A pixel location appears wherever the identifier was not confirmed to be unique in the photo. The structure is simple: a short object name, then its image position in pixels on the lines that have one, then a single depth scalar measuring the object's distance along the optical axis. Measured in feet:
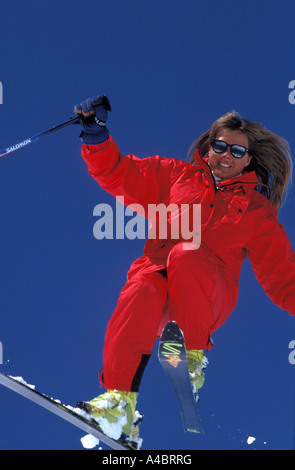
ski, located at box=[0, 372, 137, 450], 27.32
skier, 29.04
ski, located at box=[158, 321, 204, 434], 27.99
